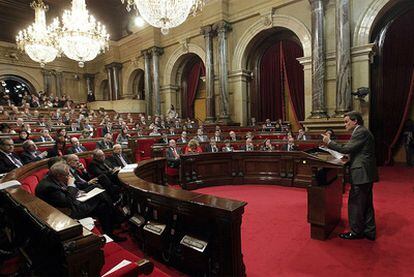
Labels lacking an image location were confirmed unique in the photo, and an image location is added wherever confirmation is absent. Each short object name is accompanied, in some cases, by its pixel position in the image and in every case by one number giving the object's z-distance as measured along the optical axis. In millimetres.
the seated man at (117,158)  4779
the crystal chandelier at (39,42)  8773
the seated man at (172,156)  5760
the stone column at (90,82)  18609
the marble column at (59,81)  17344
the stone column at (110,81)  16567
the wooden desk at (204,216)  1832
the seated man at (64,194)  2408
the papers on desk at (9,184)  1959
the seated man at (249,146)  6320
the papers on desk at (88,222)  2340
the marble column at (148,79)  13948
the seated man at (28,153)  4488
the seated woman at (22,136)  5391
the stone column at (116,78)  16275
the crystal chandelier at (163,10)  4930
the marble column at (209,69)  11102
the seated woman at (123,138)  7327
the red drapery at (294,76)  10183
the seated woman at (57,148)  5062
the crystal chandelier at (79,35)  6617
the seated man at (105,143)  6305
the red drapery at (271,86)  10734
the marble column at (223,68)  10703
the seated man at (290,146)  6195
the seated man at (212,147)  6422
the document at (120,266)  1332
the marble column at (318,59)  8242
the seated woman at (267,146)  6162
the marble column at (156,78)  13570
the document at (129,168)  3402
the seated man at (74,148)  5282
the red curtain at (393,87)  7754
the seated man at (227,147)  6387
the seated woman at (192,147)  6038
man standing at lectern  2879
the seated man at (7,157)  3926
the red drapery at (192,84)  13484
